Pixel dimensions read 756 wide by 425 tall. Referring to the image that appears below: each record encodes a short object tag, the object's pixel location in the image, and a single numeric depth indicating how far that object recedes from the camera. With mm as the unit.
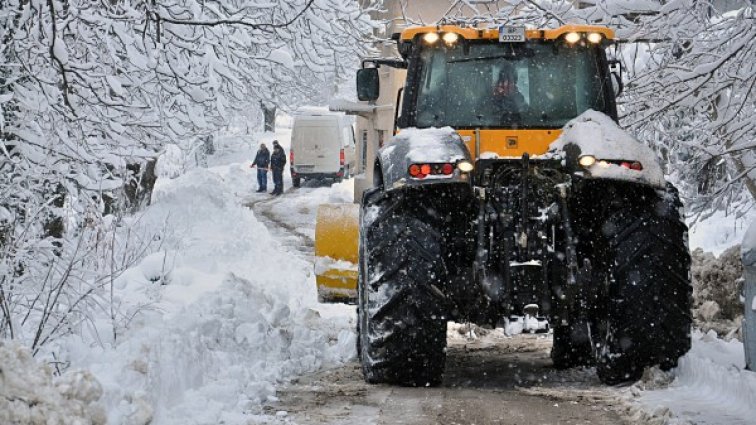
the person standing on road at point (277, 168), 72500
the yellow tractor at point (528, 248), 13695
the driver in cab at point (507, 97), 15523
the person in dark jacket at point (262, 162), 74500
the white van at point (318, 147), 76875
